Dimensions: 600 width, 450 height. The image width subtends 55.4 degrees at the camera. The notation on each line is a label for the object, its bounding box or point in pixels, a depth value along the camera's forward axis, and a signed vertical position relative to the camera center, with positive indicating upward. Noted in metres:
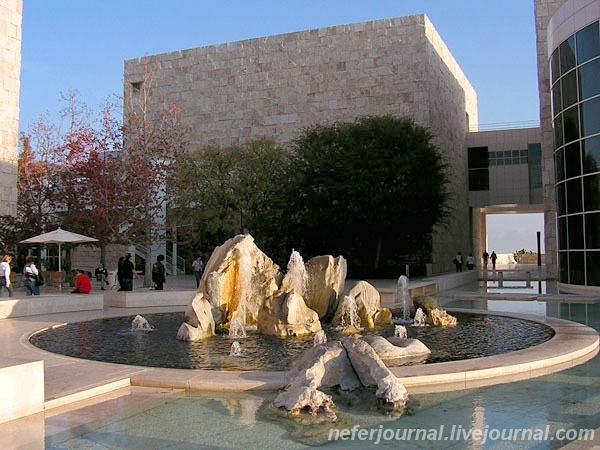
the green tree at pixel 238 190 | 33.19 +3.56
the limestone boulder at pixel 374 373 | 6.17 -1.46
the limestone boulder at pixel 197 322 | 11.04 -1.43
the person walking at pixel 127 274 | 20.75 -0.81
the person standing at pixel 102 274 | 25.12 -0.96
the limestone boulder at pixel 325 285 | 13.68 -0.89
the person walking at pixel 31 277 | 19.16 -0.77
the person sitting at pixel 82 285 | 20.17 -1.13
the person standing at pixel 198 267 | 26.64 -0.76
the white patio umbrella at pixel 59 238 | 22.31 +0.62
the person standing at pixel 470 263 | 40.53 -1.25
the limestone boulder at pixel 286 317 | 11.40 -1.38
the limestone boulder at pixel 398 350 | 8.45 -1.57
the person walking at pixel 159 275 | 21.86 -0.90
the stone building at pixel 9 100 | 27.42 +7.53
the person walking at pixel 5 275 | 18.59 -0.66
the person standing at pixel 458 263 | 38.28 -1.16
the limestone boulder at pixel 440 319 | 12.91 -1.67
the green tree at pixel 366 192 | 29.28 +2.89
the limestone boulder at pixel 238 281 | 12.44 -0.70
